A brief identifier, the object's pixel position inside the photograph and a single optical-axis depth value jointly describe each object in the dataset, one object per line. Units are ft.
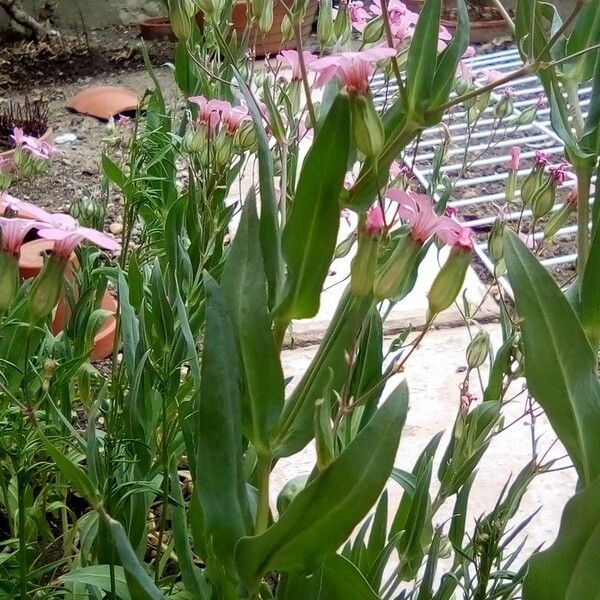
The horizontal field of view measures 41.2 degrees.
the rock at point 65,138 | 6.78
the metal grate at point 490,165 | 4.79
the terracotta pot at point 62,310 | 3.16
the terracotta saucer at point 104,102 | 7.08
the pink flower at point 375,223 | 1.24
